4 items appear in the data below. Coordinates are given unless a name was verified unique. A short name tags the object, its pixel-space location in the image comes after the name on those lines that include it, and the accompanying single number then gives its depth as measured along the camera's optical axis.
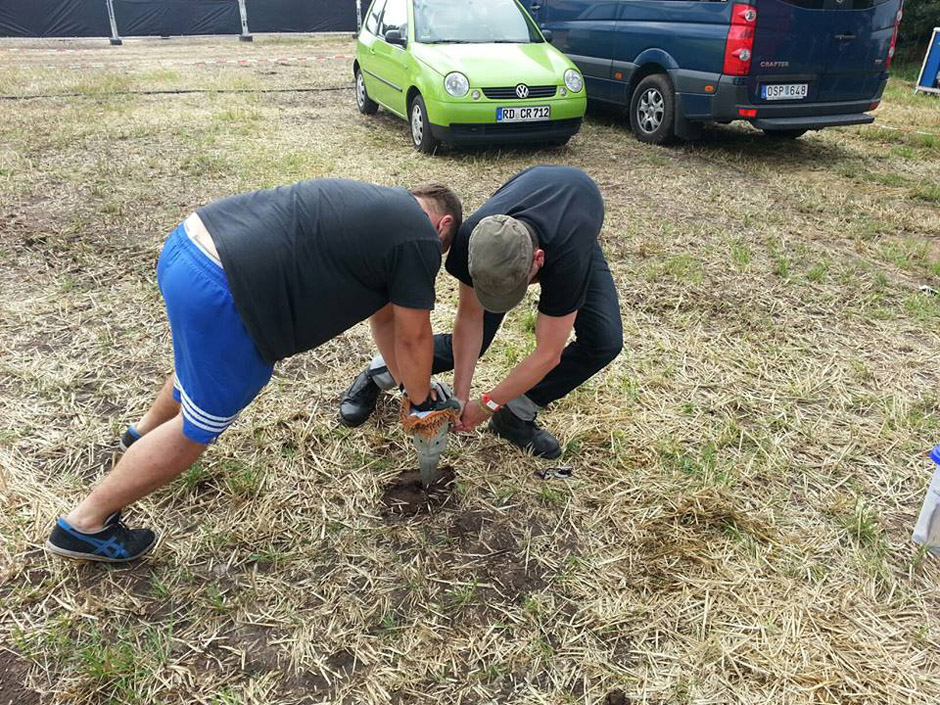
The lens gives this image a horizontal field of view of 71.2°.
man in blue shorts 1.78
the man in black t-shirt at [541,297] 1.91
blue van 5.96
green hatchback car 6.31
